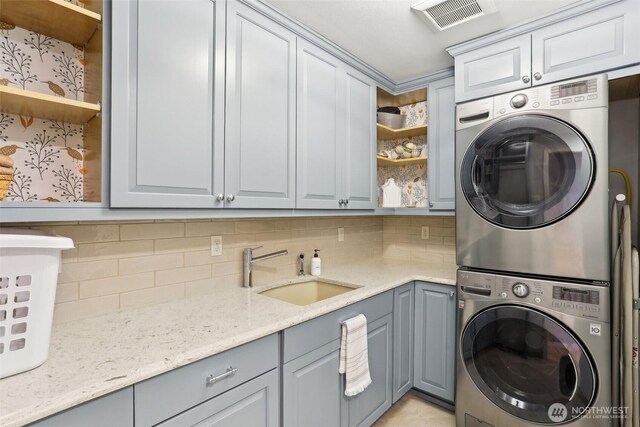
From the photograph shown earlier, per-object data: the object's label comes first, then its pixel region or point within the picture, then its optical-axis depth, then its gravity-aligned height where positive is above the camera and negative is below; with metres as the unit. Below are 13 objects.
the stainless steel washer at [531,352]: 1.57 -0.73
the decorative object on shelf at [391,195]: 2.79 +0.16
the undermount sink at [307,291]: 2.10 -0.52
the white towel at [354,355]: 1.67 -0.75
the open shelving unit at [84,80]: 1.08 +0.51
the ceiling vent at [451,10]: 1.64 +1.06
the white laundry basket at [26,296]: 0.87 -0.24
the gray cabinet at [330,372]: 1.42 -0.78
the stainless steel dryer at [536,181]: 1.58 +0.17
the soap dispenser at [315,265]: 2.33 -0.38
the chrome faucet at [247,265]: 1.92 -0.31
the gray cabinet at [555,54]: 1.62 +0.89
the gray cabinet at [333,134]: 1.90 +0.52
